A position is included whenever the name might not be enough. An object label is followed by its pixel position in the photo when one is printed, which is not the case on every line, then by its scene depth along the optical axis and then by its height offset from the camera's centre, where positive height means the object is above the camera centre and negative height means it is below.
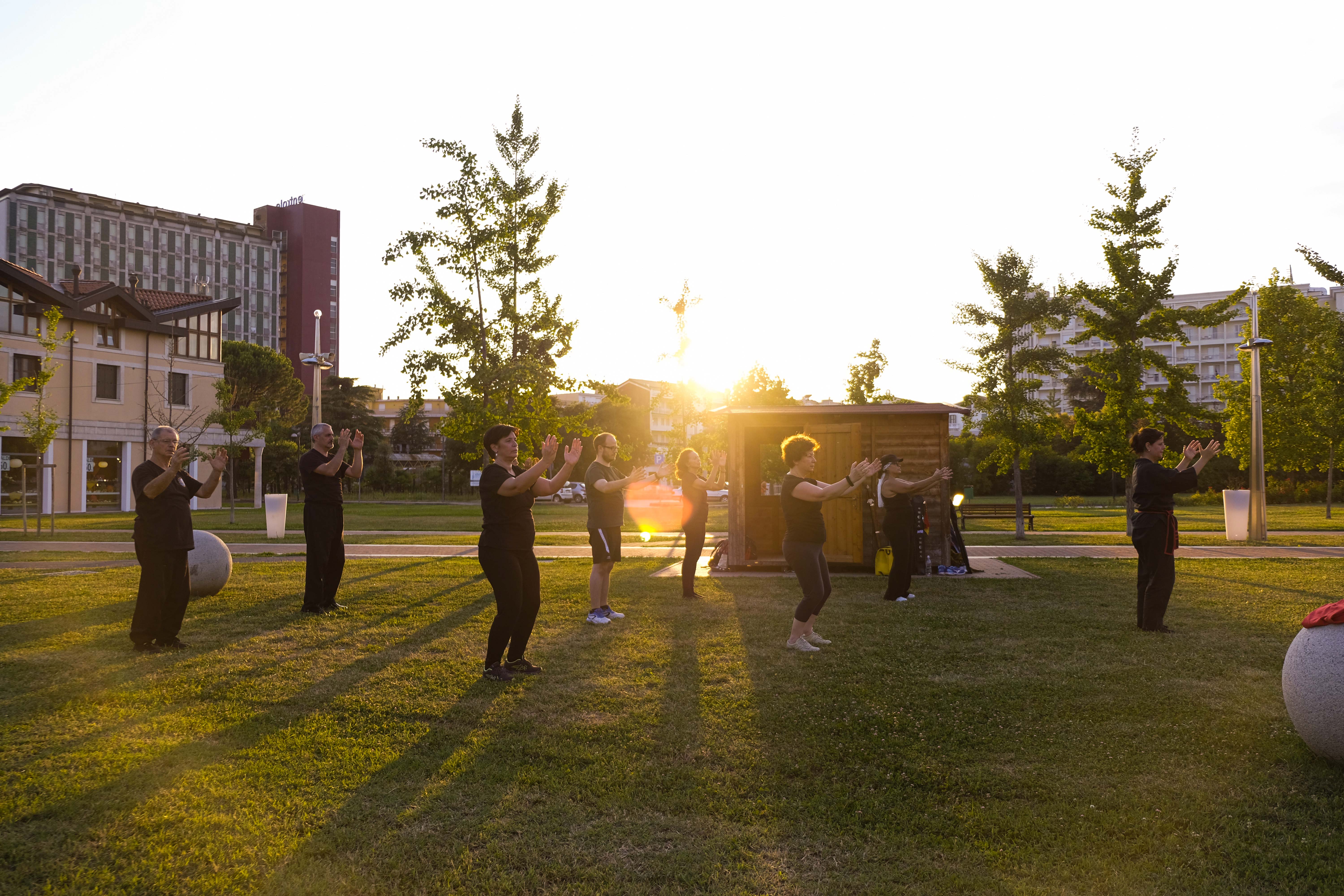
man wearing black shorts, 9.23 -0.56
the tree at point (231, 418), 34.25 +1.87
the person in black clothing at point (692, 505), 11.05 -0.52
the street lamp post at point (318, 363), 20.34 +2.53
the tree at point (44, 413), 23.77 +1.63
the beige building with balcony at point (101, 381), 38.91 +4.09
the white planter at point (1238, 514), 21.16 -1.24
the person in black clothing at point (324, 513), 9.70 -0.53
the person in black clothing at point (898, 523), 11.18 -0.77
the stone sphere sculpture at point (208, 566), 10.95 -1.25
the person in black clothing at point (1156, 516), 8.43 -0.52
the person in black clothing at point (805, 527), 7.70 -0.55
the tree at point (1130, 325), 24.86 +3.86
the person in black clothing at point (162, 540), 7.55 -0.64
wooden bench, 26.05 -1.55
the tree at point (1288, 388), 35.22 +3.04
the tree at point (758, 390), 39.06 +3.26
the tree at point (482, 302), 18.05 +3.34
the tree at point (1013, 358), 27.25 +3.29
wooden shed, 14.54 +0.10
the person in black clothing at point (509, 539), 6.63 -0.55
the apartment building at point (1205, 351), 111.12 +14.27
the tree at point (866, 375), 44.78 +4.44
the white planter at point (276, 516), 22.81 -1.30
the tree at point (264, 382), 61.56 +5.94
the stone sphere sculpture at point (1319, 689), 4.63 -1.21
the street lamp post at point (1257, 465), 20.80 -0.08
